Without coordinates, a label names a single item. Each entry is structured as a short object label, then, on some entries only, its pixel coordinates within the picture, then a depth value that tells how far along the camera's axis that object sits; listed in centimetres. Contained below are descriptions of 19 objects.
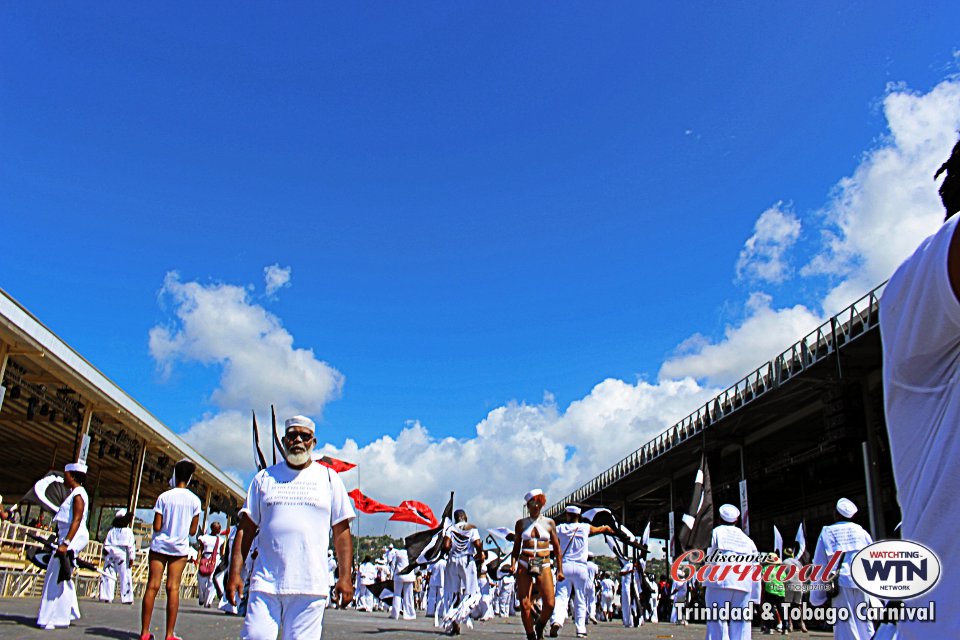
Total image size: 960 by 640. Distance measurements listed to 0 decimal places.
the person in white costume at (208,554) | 1809
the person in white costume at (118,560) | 1727
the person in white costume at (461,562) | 1340
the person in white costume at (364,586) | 2691
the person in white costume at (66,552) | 855
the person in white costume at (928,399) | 140
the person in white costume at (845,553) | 803
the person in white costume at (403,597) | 1964
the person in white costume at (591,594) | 1442
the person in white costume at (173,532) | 747
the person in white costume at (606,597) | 3009
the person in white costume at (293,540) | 441
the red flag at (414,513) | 1638
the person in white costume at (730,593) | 827
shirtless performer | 904
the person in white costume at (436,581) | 1745
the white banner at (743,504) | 2896
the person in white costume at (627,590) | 2050
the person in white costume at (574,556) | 1175
